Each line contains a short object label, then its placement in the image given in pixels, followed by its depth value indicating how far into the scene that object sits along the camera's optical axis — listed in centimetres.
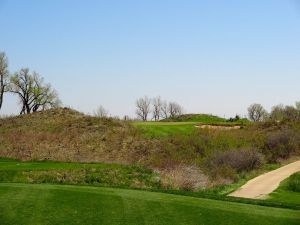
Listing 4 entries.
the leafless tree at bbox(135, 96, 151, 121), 12169
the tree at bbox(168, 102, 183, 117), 12487
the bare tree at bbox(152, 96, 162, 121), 12338
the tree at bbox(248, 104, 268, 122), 12909
